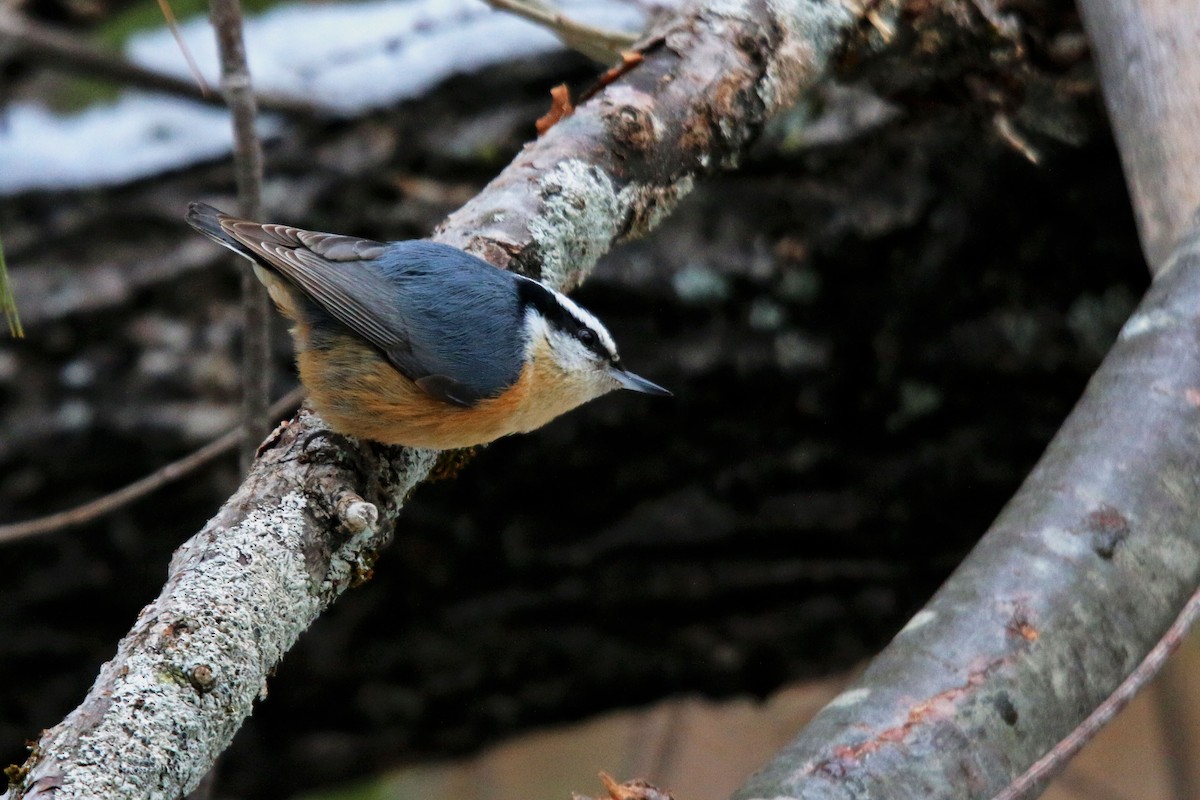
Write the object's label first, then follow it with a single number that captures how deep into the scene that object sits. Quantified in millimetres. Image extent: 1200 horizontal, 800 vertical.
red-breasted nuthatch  4009
